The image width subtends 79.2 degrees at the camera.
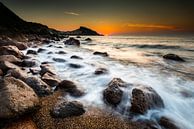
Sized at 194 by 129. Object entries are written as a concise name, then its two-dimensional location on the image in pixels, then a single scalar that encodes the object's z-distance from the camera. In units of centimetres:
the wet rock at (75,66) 544
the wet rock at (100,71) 457
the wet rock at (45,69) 427
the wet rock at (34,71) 440
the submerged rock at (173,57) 742
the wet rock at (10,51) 578
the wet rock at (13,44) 776
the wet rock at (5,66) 409
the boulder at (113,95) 287
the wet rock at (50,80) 356
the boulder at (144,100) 263
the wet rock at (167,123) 234
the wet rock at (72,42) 1619
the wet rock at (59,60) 619
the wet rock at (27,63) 511
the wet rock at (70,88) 322
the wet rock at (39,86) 309
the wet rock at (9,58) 474
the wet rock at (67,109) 244
